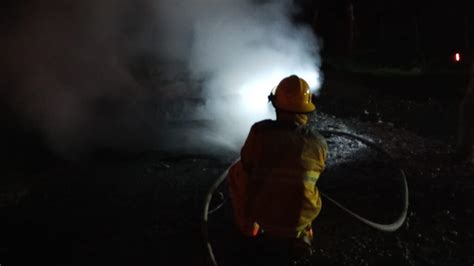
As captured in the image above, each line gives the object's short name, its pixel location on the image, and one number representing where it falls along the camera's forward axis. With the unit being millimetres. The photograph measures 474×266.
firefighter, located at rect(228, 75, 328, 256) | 2812
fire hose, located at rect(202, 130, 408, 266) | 3400
